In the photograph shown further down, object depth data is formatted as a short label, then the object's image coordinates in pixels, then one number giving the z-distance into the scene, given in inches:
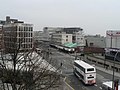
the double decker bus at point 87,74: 585.8
